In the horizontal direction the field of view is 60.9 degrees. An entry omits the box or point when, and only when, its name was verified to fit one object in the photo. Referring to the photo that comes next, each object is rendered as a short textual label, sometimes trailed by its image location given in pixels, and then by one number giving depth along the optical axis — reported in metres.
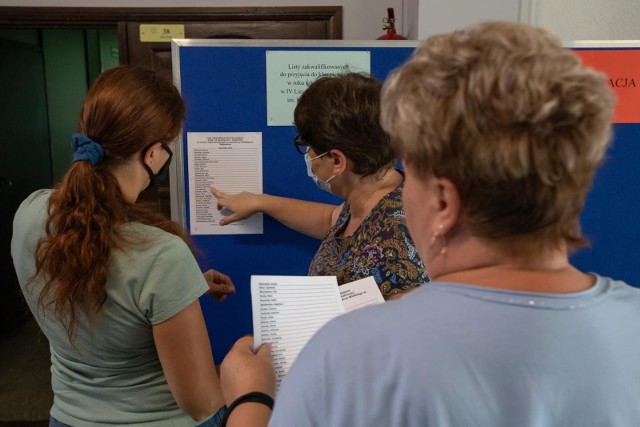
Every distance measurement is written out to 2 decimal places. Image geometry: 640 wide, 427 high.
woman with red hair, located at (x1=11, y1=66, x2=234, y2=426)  0.99
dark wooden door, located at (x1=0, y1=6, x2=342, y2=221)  3.05
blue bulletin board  1.69
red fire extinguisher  2.50
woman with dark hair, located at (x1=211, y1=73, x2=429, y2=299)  1.11
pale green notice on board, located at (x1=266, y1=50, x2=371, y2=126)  1.69
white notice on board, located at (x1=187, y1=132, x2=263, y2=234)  1.72
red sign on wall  1.73
